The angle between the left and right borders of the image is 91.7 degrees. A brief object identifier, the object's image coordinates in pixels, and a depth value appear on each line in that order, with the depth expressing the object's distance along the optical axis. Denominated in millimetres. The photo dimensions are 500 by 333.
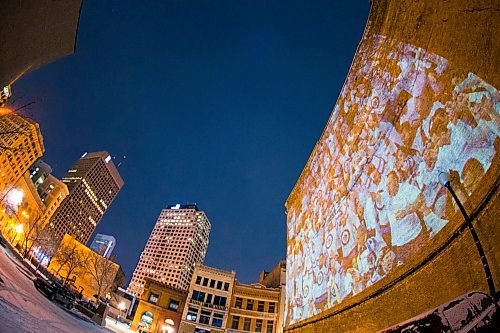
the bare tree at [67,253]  49800
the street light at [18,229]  48331
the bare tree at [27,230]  47259
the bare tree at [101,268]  51447
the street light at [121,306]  41997
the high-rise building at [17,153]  52219
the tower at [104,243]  135375
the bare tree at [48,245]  45903
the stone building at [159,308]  29578
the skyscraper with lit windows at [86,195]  102750
